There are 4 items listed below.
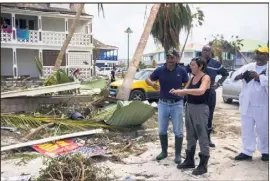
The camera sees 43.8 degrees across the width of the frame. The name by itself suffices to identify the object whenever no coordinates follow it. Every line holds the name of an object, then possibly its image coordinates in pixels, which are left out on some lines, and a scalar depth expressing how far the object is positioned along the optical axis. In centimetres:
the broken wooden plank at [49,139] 232
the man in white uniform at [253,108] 345
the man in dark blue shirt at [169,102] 351
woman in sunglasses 335
